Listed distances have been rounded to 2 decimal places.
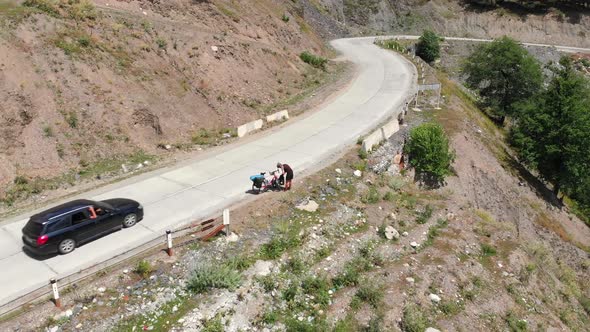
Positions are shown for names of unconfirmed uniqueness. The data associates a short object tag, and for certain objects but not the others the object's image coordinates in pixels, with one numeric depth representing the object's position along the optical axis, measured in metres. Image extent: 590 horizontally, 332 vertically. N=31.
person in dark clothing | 18.20
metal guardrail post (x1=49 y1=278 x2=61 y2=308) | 11.60
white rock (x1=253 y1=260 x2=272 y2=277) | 14.08
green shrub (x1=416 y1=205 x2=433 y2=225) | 19.15
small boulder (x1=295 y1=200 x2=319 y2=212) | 17.69
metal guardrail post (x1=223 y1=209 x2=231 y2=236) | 15.03
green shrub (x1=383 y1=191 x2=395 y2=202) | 20.02
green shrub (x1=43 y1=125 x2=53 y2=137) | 19.70
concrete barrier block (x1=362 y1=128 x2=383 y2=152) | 22.89
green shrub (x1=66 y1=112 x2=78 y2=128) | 20.58
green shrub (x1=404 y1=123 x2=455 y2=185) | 23.52
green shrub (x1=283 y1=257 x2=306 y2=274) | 14.49
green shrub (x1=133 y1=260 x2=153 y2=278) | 13.23
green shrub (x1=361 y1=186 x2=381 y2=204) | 19.27
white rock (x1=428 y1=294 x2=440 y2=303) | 14.58
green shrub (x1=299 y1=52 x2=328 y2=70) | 39.78
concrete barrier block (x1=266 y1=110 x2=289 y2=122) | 27.29
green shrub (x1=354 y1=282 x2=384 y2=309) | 13.90
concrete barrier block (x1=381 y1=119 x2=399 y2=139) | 24.70
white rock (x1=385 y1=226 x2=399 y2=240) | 17.44
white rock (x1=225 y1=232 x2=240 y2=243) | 15.26
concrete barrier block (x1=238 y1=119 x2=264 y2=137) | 25.23
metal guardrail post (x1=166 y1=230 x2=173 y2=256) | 13.99
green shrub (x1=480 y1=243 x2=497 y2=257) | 17.88
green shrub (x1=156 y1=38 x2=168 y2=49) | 27.06
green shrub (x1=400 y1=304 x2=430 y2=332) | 13.11
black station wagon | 13.42
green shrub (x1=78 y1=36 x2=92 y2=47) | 23.58
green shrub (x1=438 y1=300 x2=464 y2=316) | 14.27
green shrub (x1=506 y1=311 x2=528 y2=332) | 14.39
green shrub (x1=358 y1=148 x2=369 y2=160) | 22.43
